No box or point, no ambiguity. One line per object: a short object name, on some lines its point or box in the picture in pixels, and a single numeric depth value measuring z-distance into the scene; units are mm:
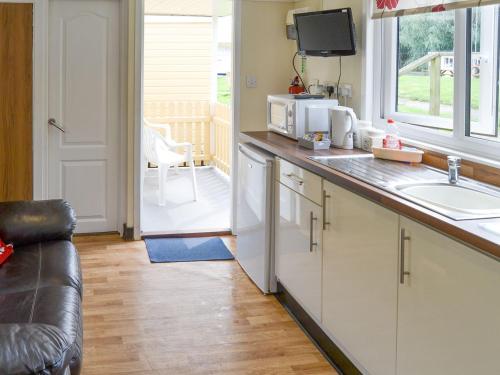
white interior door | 5152
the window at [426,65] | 3369
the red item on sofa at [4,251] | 2987
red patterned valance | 2950
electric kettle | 3801
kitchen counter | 1921
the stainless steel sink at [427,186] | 2400
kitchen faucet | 2799
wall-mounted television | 3939
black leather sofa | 1590
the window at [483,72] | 2970
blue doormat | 4848
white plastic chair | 6652
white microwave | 4051
